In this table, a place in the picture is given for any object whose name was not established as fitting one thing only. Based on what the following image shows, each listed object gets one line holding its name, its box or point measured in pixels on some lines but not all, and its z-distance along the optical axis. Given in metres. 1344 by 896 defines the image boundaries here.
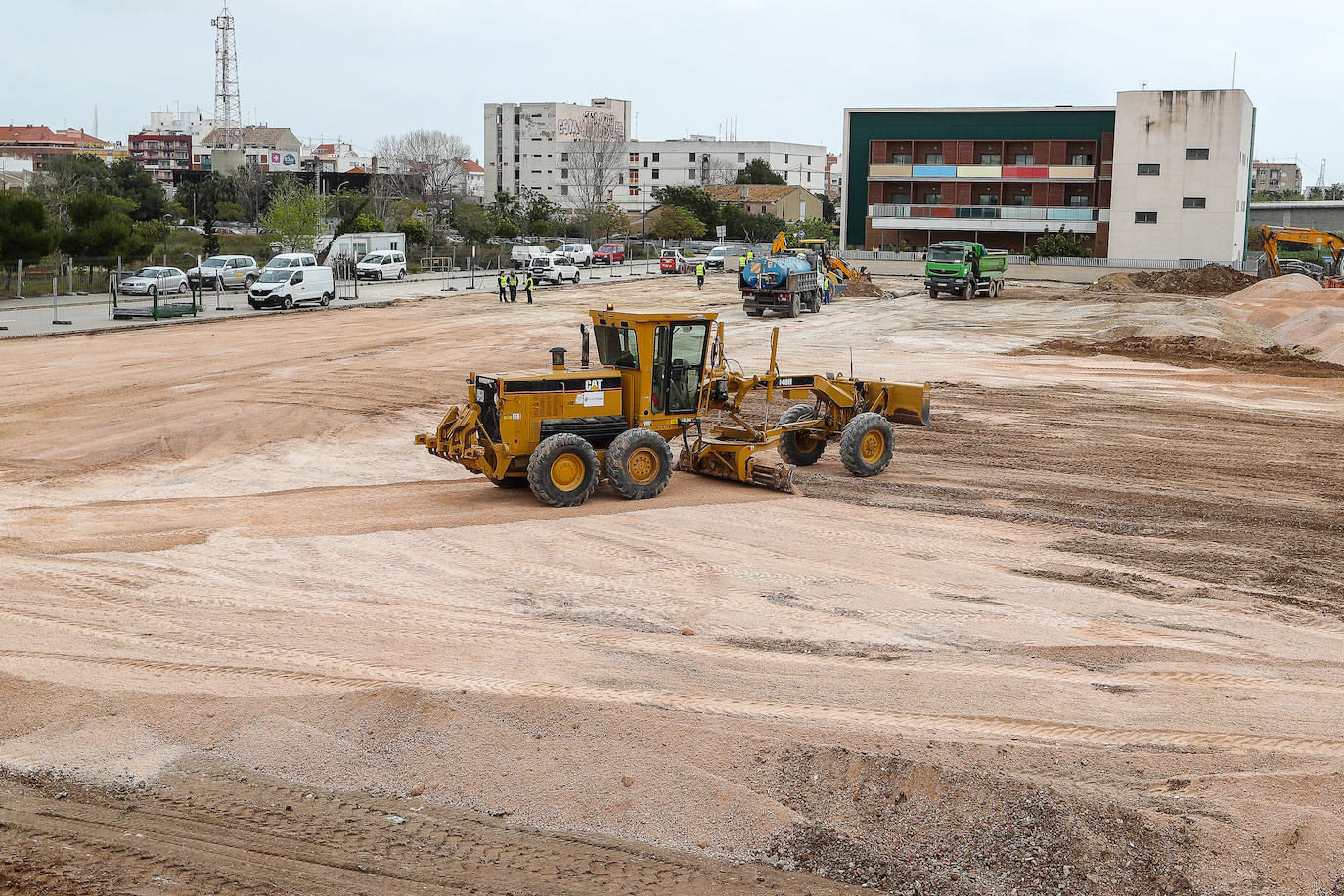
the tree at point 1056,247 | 67.69
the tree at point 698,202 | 100.69
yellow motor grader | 14.88
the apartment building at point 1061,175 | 66.88
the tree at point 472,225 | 88.31
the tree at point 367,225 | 73.12
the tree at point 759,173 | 128.75
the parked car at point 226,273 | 47.81
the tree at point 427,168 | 113.19
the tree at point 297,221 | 59.44
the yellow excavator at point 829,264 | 47.72
